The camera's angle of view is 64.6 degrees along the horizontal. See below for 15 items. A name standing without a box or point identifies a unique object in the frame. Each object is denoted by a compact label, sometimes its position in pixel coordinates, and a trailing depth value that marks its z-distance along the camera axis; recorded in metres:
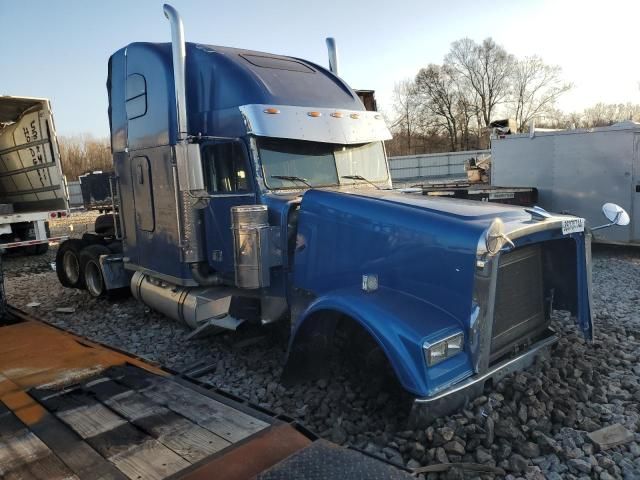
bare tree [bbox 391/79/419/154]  53.91
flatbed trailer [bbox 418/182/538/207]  10.14
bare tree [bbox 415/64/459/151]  54.75
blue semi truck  3.30
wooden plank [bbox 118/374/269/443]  3.05
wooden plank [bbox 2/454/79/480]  2.59
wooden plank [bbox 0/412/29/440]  3.04
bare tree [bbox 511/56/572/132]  56.56
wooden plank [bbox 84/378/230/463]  2.86
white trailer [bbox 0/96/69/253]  10.14
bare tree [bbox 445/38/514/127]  56.94
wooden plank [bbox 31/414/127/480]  2.61
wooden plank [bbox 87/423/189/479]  2.64
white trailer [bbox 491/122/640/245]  10.09
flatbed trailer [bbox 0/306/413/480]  2.63
